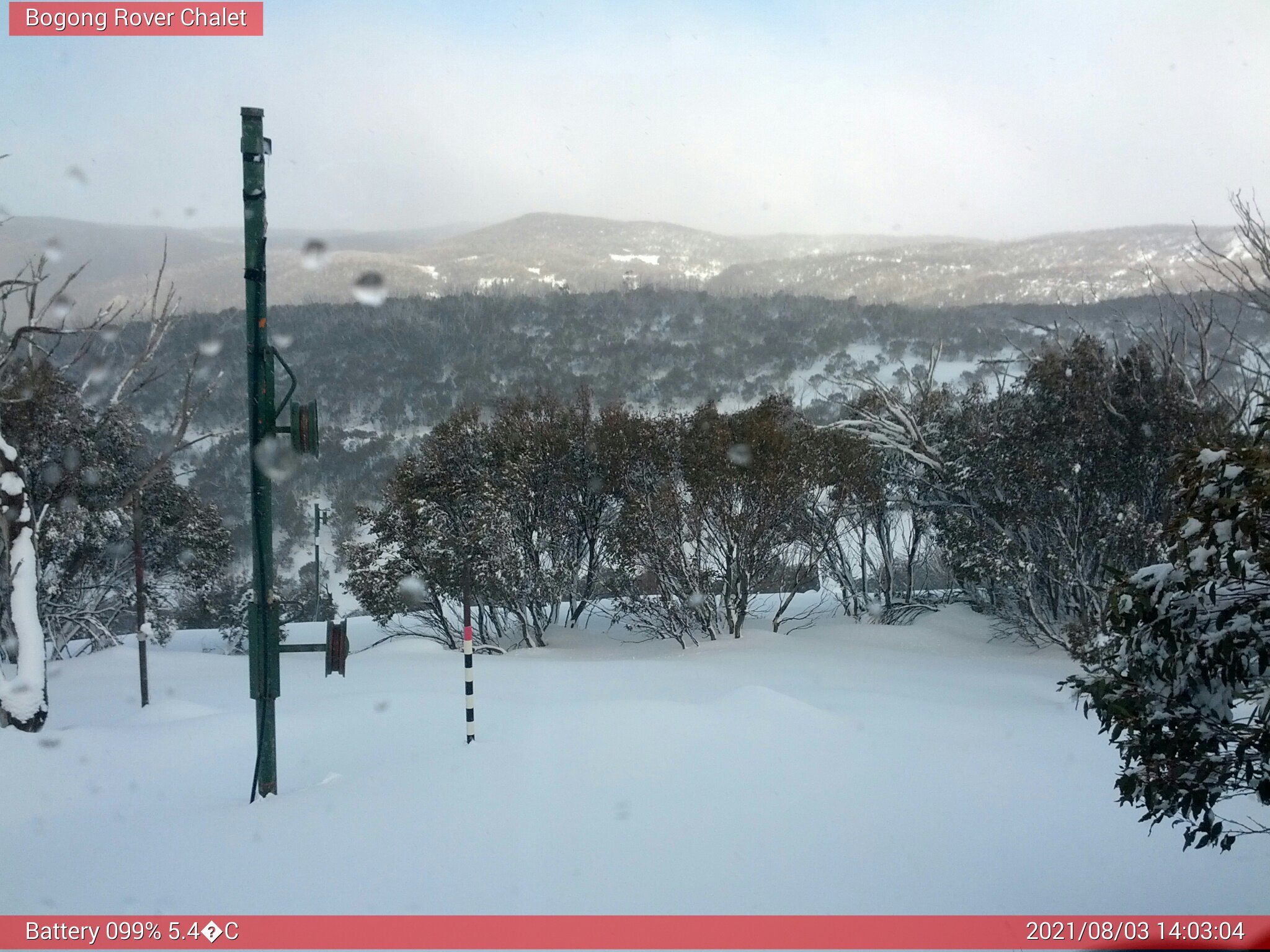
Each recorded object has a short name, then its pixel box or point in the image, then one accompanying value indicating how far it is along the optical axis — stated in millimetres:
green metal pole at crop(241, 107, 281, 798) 5824
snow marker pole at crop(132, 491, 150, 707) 12367
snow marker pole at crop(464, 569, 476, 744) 7100
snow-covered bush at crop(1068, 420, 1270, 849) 3381
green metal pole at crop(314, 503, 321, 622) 24688
